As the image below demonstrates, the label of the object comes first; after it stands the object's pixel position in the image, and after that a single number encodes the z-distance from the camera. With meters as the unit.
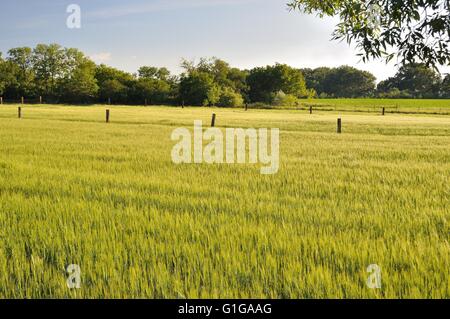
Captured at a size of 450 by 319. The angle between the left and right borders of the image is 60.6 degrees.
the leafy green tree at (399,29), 7.01
